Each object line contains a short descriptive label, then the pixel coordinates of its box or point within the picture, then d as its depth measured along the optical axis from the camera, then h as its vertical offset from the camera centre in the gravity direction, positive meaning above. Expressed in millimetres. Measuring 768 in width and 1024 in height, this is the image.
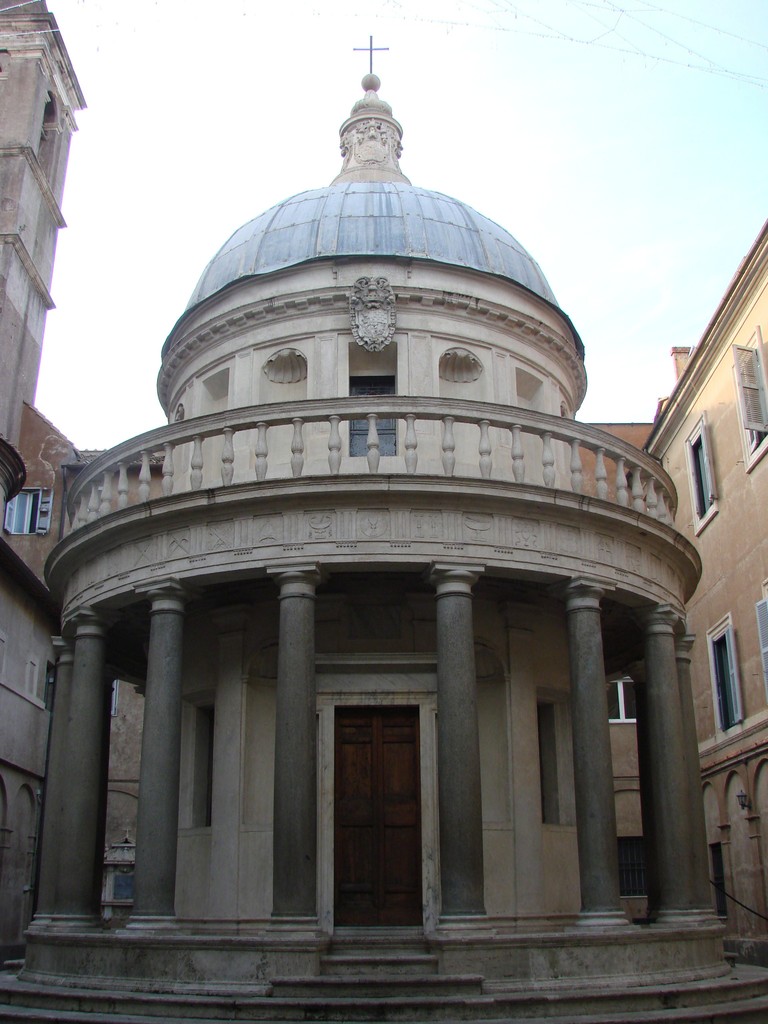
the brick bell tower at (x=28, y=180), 34562 +22614
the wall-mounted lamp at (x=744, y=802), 23844 +1360
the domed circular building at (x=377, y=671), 13688 +2886
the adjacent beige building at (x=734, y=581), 23734 +6531
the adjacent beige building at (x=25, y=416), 25219 +13475
